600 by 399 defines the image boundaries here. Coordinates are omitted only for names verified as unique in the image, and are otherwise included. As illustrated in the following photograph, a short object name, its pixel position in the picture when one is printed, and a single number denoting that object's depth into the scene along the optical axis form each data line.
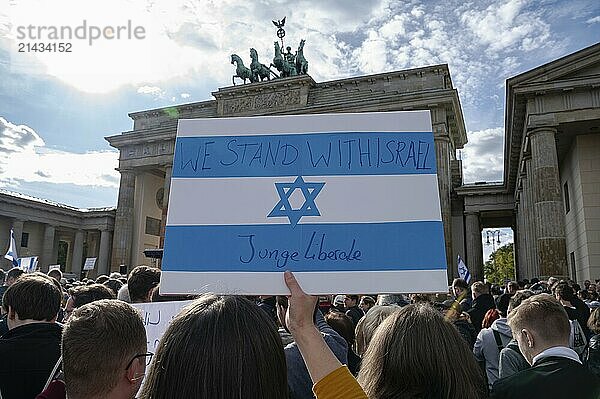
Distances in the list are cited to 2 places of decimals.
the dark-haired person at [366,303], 8.41
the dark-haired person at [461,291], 8.52
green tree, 86.31
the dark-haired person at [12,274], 7.03
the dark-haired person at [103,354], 1.88
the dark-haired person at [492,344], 5.50
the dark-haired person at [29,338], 3.19
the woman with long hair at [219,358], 1.37
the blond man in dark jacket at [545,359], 2.82
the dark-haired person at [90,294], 4.64
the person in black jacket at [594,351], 4.77
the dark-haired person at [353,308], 7.35
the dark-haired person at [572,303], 6.45
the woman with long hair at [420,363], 1.94
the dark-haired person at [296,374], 2.90
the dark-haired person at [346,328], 4.80
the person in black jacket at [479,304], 7.91
